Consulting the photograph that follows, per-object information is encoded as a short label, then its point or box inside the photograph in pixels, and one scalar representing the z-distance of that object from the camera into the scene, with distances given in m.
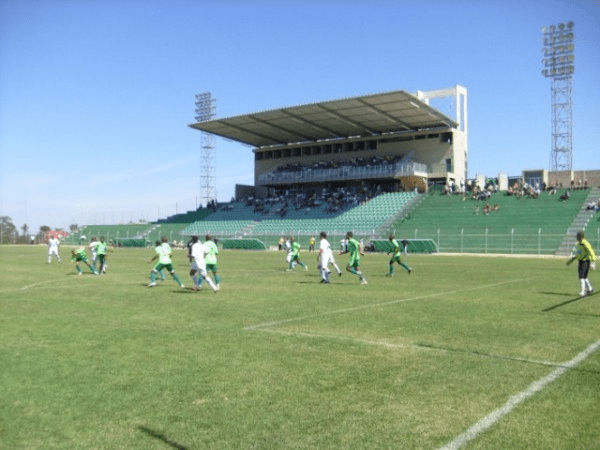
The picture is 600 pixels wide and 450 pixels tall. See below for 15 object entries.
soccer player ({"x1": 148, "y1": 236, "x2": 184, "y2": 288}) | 18.98
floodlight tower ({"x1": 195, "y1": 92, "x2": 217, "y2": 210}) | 90.86
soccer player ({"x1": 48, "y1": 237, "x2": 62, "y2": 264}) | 35.50
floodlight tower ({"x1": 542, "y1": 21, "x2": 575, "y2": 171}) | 68.38
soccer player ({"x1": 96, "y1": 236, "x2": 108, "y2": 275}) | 25.38
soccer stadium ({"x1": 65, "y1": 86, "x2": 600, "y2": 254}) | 49.84
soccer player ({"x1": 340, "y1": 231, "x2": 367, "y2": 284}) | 20.17
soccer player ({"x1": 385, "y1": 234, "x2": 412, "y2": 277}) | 23.84
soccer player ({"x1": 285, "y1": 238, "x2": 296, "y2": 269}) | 28.39
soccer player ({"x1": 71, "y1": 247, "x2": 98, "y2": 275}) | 26.12
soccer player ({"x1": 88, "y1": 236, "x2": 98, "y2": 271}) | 26.06
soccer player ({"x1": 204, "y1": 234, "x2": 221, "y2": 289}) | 18.31
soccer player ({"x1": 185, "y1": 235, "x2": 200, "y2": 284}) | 17.81
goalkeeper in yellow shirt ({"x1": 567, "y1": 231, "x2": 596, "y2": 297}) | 15.98
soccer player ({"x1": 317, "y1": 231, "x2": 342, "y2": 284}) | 20.64
